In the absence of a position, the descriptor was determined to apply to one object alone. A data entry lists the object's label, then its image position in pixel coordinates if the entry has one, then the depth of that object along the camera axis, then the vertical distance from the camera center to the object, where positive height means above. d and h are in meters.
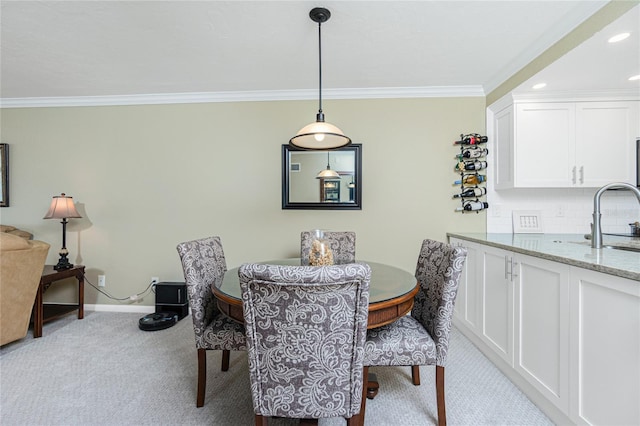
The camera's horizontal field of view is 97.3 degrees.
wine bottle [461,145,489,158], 2.80 +0.61
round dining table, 1.25 -0.39
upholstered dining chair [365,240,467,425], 1.39 -0.63
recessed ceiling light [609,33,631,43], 1.61 +1.02
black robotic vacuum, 2.65 -1.03
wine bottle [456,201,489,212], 2.81 +0.07
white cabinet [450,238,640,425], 1.14 -0.63
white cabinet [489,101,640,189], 2.38 +0.61
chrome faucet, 1.69 -0.09
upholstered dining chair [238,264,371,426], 0.95 -0.45
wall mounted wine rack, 2.81 +0.44
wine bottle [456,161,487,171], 2.82 +0.49
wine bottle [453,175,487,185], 2.81 +0.34
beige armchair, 2.12 -0.54
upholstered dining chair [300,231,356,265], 2.38 -0.26
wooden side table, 2.49 -0.86
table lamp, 2.76 +0.00
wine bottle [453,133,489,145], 2.81 +0.74
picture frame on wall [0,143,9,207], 3.19 +0.46
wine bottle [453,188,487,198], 2.85 +0.21
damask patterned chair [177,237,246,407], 1.55 -0.60
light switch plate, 2.73 -0.09
